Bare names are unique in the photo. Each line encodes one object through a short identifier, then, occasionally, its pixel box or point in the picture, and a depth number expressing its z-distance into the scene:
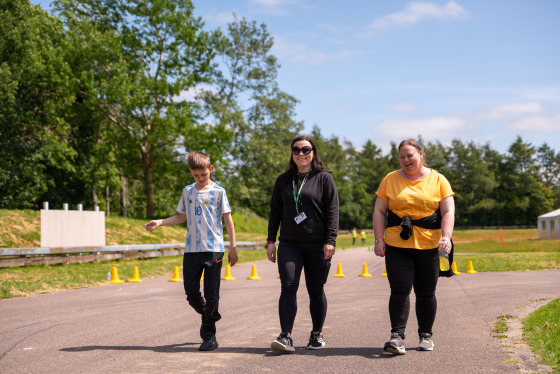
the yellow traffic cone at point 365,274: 15.88
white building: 46.12
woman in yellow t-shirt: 5.60
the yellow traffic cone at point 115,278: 14.26
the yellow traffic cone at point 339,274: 15.92
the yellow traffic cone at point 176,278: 14.54
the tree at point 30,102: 35.00
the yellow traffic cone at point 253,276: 15.40
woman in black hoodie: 5.68
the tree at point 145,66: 35.84
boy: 5.95
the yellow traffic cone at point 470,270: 16.91
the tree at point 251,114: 43.28
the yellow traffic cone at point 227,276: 15.30
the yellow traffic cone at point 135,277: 14.42
